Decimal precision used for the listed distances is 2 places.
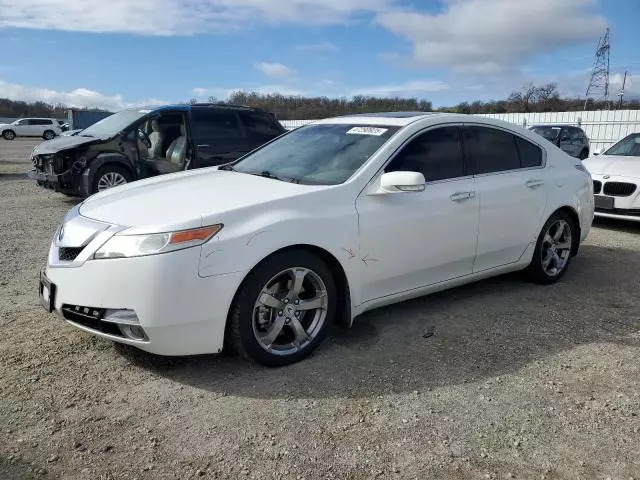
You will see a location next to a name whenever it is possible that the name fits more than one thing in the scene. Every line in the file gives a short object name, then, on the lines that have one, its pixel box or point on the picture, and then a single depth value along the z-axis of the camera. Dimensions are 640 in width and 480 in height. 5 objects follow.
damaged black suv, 9.13
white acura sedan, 3.12
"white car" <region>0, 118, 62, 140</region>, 45.00
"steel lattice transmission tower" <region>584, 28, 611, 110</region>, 53.09
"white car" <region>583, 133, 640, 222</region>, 8.06
